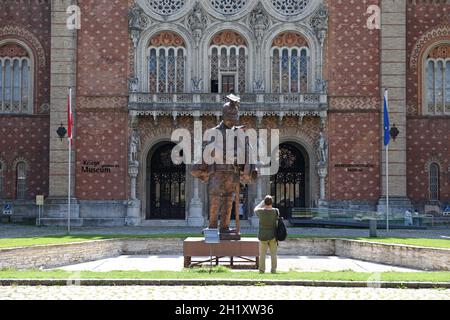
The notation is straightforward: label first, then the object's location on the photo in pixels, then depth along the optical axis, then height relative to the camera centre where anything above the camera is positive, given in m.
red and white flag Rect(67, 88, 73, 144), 38.09 +3.39
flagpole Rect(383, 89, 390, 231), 38.66 +3.46
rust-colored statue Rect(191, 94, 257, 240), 21.95 +0.21
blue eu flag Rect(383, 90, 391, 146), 38.66 +3.51
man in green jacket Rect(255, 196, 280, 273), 19.52 -1.19
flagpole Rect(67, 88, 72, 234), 38.47 +1.61
